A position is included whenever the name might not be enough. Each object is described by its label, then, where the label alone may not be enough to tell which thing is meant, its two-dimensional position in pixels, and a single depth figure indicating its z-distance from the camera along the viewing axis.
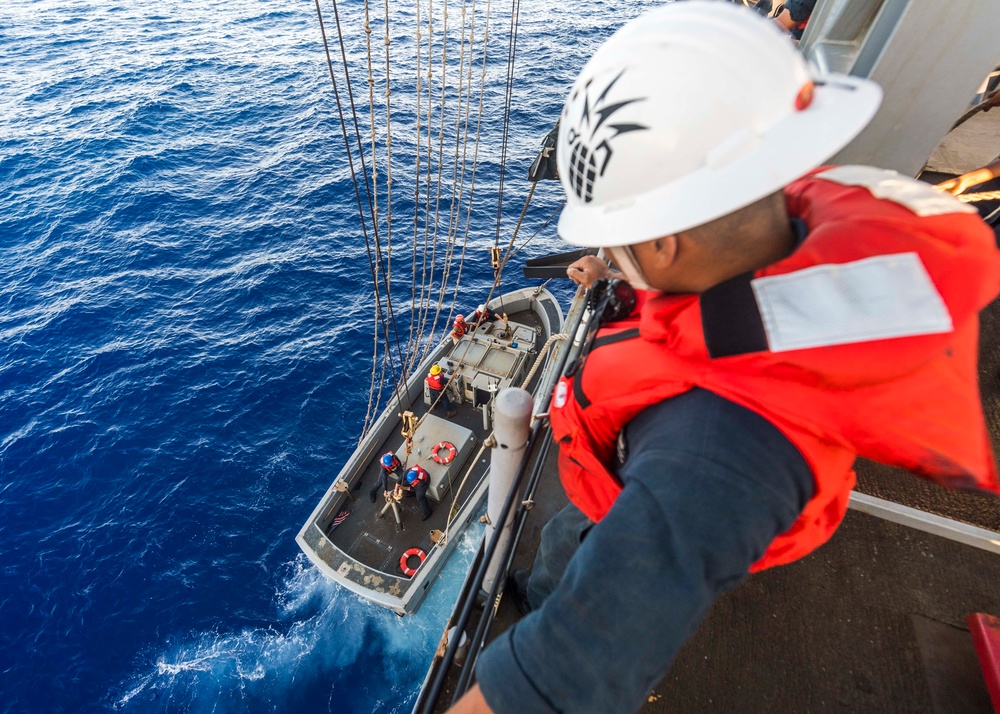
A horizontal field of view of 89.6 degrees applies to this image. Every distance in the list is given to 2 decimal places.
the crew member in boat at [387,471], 14.77
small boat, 14.01
